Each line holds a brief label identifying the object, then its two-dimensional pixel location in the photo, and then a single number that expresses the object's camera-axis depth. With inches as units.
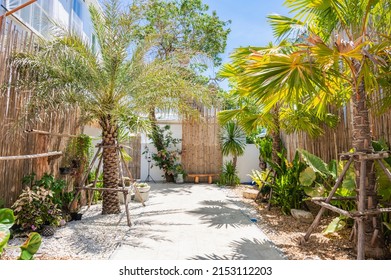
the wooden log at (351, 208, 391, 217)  115.9
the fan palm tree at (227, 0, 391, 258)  111.7
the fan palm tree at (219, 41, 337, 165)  119.4
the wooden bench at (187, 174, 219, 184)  414.6
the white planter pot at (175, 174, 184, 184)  411.5
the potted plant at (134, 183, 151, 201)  272.4
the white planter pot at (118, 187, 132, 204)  264.5
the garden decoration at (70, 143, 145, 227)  196.1
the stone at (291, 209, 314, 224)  199.8
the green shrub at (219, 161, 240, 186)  403.2
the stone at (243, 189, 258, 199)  293.8
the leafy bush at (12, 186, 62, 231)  151.7
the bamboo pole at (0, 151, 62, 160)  134.9
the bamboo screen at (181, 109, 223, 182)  426.0
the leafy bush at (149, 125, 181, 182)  413.7
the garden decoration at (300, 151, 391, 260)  113.7
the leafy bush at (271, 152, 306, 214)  221.5
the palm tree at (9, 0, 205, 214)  169.2
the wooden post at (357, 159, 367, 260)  111.8
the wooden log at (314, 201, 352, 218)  118.6
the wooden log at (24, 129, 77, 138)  166.6
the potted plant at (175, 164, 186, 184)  411.8
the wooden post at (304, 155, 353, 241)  130.5
